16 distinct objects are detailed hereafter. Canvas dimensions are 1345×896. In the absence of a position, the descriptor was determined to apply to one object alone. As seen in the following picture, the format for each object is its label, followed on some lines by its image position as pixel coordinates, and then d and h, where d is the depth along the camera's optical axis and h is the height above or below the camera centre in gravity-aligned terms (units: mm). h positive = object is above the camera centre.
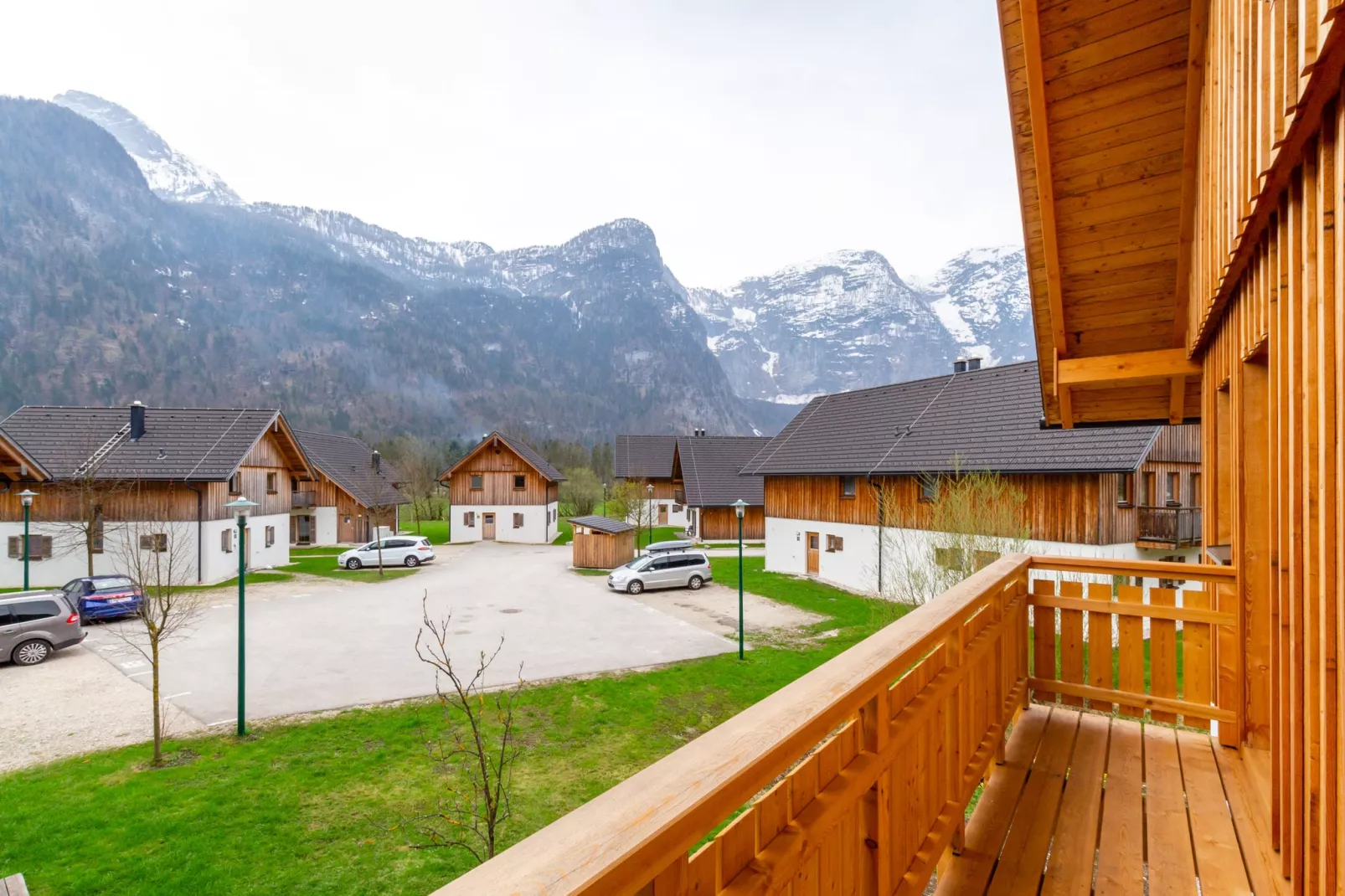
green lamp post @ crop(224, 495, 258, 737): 10055 -1267
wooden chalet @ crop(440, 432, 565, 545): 40281 -2292
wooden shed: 28875 -3791
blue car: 17922 -3868
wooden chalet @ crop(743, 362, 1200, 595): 16953 -474
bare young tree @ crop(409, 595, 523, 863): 7164 -4228
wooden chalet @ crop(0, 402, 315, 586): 23906 -953
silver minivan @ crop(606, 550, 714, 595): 23141 -4120
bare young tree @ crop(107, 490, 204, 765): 9775 -3336
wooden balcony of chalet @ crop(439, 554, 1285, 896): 1100 -1153
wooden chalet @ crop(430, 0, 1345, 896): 1504 -596
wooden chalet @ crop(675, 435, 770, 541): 40094 -1748
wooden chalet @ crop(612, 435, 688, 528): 49125 -993
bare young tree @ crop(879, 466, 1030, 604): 13719 -1696
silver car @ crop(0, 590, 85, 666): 13930 -3696
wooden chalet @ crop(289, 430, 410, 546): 36875 -2540
